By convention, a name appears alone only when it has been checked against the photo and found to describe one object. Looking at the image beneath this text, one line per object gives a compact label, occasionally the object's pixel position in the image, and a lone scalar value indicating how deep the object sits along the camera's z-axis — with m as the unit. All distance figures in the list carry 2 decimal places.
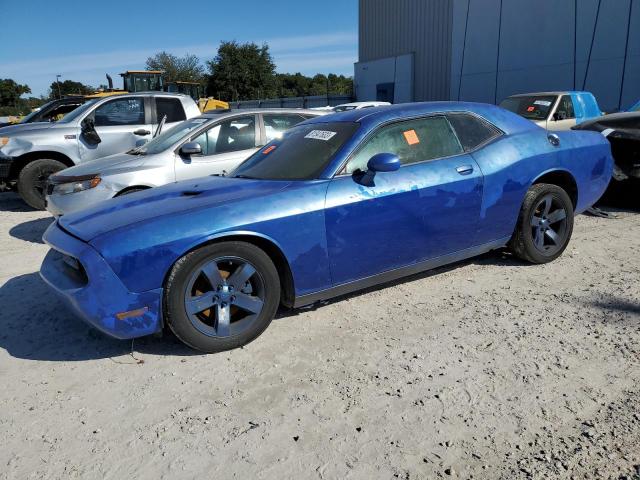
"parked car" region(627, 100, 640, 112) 10.29
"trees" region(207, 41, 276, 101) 59.34
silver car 5.94
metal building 16.28
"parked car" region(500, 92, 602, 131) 10.40
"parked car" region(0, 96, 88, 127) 10.51
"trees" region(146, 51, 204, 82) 67.72
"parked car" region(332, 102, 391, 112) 14.67
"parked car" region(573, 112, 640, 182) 6.58
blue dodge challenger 3.13
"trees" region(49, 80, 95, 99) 73.09
